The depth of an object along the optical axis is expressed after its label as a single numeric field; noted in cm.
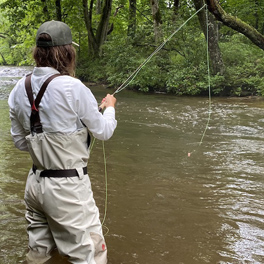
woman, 214
